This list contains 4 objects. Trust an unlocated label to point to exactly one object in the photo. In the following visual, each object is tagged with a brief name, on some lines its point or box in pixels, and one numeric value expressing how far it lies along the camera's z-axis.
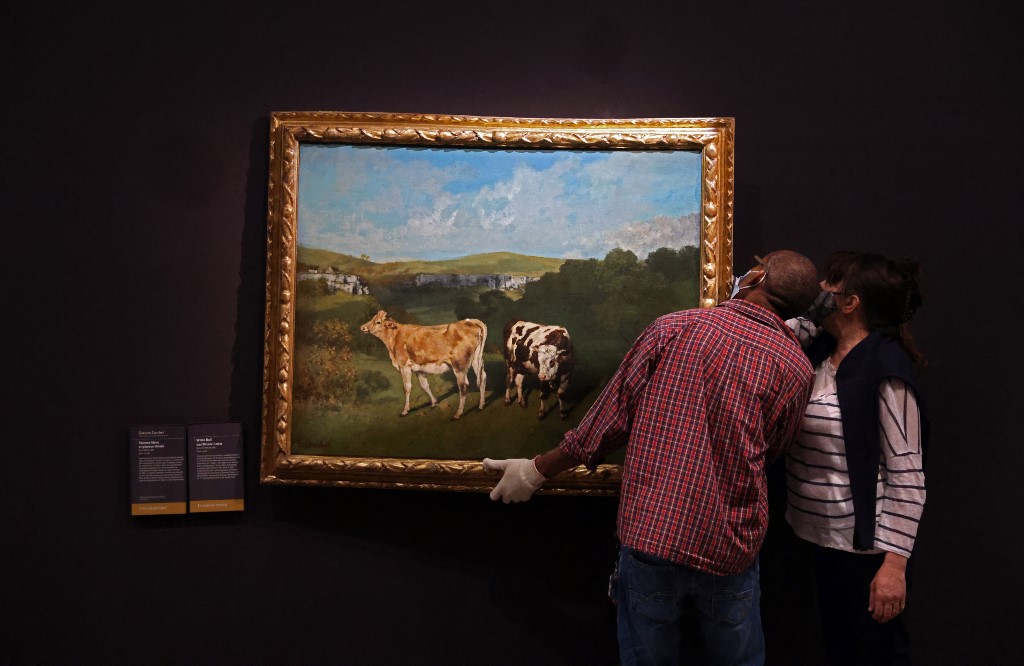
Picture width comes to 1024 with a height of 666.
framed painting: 2.24
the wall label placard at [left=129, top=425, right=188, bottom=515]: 2.37
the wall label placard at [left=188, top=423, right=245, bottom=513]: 2.36
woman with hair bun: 1.84
